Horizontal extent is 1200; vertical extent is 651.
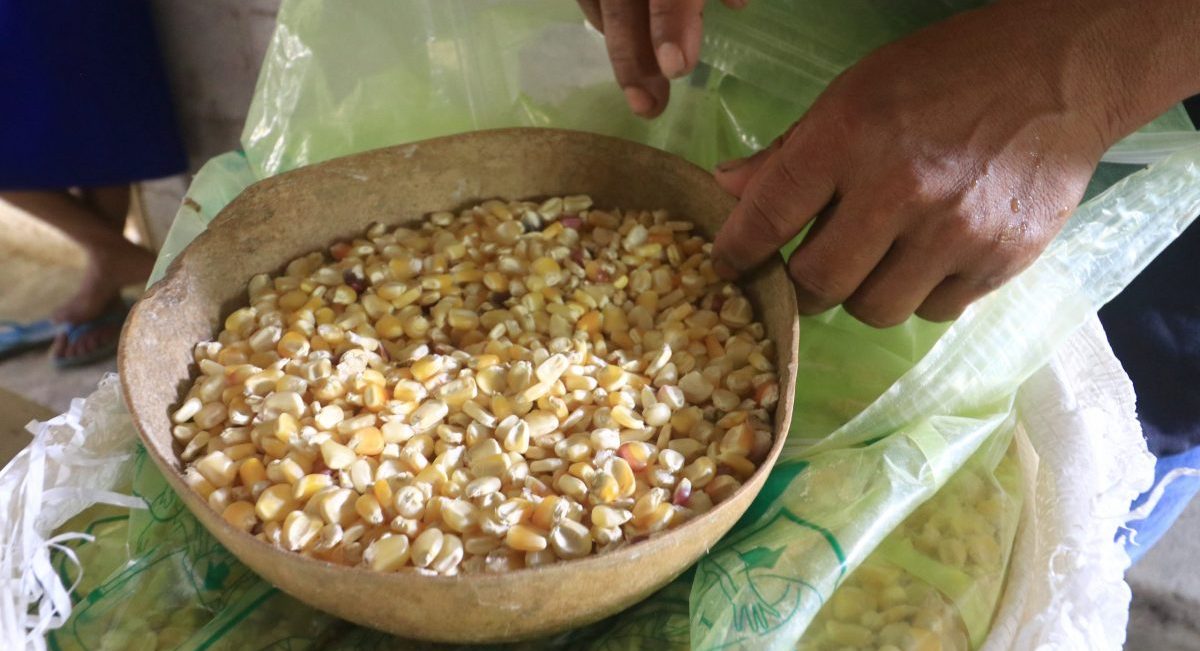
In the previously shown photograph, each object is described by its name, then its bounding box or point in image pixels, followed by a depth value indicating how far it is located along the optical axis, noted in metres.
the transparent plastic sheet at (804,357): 0.64
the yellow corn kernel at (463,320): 0.78
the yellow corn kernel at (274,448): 0.65
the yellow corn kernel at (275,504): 0.60
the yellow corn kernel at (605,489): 0.62
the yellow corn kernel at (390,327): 0.77
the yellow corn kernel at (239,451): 0.65
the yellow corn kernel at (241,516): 0.60
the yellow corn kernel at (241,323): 0.76
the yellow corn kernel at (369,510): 0.61
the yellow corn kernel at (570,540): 0.59
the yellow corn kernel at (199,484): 0.62
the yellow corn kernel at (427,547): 0.58
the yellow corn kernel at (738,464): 0.64
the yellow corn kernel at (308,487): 0.61
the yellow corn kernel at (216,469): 0.64
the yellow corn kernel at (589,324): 0.77
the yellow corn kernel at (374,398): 0.68
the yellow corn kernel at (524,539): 0.58
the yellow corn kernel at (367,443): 0.65
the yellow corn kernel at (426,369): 0.71
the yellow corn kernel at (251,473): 0.64
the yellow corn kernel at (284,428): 0.65
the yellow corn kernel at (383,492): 0.62
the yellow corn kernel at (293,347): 0.74
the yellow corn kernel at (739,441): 0.65
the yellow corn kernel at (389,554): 0.57
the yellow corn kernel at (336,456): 0.64
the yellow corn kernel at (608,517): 0.60
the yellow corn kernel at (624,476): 0.63
